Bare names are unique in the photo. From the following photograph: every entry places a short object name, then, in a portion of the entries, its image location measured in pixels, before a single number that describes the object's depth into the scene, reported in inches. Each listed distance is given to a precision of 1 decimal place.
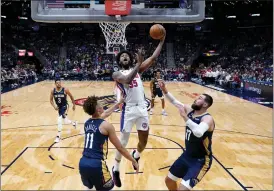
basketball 184.3
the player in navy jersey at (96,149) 144.7
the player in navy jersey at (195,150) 160.6
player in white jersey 188.5
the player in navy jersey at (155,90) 492.1
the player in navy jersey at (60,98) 334.6
